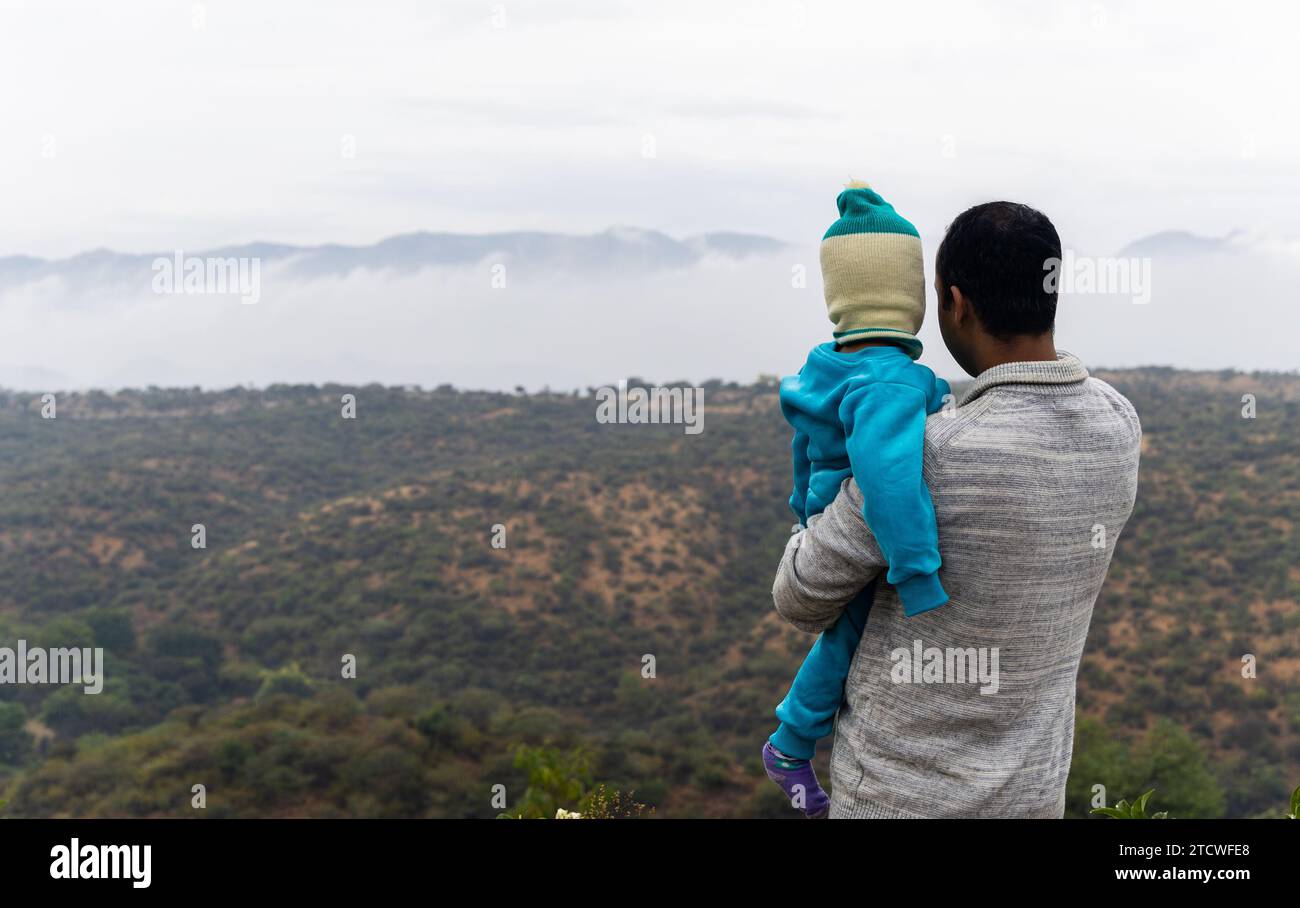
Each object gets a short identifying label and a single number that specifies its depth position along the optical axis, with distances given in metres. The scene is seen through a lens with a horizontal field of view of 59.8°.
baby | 1.51
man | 1.51
